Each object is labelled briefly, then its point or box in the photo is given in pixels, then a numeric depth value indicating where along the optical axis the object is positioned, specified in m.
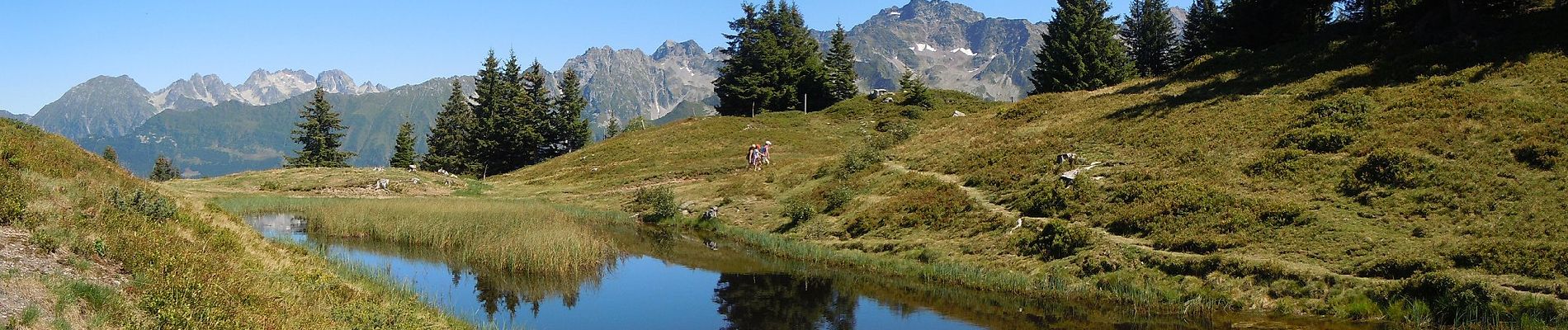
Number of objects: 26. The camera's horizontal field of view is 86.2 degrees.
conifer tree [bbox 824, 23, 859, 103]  91.12
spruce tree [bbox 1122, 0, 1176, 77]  96.44
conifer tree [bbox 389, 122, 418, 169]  95.82
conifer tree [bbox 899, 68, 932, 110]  80.00
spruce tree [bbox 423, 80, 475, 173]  93.56
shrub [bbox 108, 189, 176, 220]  17.41
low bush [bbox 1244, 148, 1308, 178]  26.25
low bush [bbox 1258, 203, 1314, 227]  21.98
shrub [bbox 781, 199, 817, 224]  33.69
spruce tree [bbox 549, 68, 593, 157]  94.81
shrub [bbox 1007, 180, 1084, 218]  28.06
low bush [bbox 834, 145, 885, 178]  40.59
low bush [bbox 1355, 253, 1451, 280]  17.45
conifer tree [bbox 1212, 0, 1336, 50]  55.44
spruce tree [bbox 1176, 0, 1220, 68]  70.94
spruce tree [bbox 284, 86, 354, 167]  97.12
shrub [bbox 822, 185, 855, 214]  34.50
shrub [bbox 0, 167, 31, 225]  14.18
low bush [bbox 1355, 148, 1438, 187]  22.99
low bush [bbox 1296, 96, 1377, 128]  29.38
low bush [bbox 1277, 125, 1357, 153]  27.17
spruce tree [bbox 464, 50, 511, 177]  90.12
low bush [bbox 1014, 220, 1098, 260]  23.06
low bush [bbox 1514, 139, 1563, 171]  21.80
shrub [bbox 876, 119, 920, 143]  51.53
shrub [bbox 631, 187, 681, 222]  38.97
